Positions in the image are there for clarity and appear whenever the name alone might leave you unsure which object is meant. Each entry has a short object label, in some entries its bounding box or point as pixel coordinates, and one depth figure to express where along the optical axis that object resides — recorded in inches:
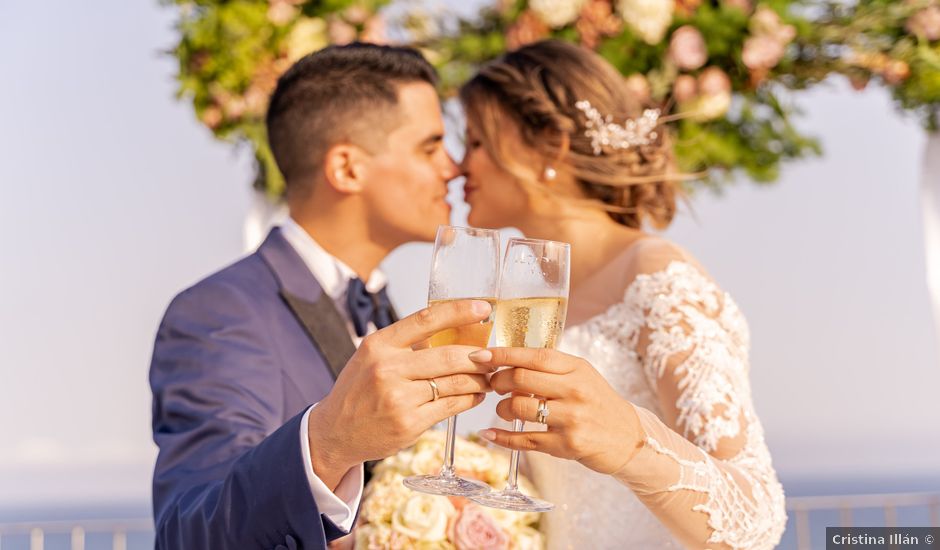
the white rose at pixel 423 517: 102.7
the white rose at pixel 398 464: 107.4
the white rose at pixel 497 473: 107.7
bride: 74.8
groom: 69.0
